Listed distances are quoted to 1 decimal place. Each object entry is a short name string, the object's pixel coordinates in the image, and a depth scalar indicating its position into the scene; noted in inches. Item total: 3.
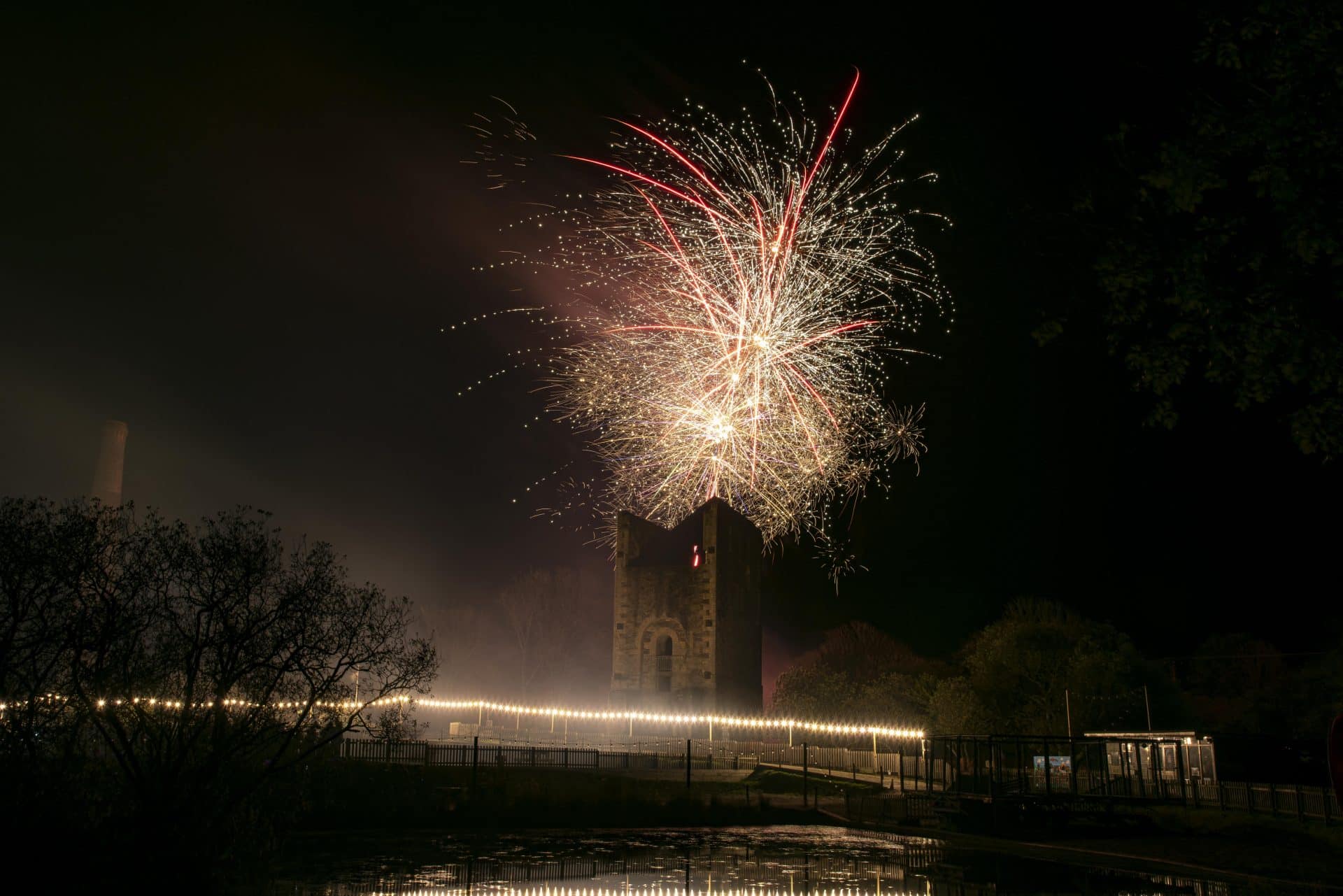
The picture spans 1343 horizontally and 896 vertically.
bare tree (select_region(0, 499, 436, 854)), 496.1
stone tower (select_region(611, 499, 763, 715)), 2023.9
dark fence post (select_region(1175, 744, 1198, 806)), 824.9
